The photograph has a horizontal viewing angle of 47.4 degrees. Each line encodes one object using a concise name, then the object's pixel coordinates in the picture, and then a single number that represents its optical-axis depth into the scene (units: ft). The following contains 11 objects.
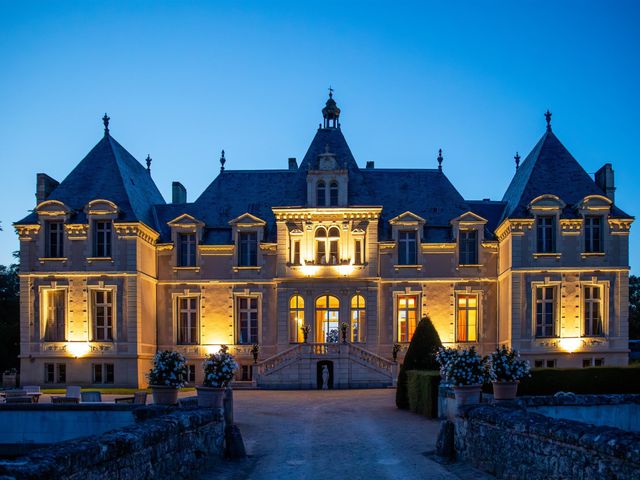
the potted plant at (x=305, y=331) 120.16
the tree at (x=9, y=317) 139.95
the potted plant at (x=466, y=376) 51.34
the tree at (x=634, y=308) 185.47
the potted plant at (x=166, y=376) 55.36
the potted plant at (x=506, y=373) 52.90
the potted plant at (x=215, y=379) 52.95
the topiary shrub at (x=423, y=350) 84.58
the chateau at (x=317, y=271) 117.60
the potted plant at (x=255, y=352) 122.31
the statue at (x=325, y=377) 111.04
